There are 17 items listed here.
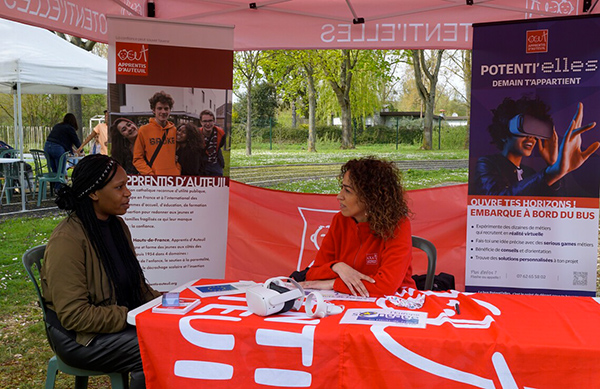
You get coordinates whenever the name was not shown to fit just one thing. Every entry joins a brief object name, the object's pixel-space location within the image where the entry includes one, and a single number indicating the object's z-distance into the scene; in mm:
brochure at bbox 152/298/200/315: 1990
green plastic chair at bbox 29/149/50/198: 9571
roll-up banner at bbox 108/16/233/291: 3850
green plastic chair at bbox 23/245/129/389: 2221
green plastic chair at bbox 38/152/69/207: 9180
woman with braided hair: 2094
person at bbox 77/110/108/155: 10008
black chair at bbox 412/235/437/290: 3311
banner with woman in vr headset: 3484
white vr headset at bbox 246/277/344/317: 1939
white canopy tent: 8195
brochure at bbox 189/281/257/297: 2295
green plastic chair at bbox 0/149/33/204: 9289
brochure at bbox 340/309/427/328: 1890
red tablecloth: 1703
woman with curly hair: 2398
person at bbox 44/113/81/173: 9594
